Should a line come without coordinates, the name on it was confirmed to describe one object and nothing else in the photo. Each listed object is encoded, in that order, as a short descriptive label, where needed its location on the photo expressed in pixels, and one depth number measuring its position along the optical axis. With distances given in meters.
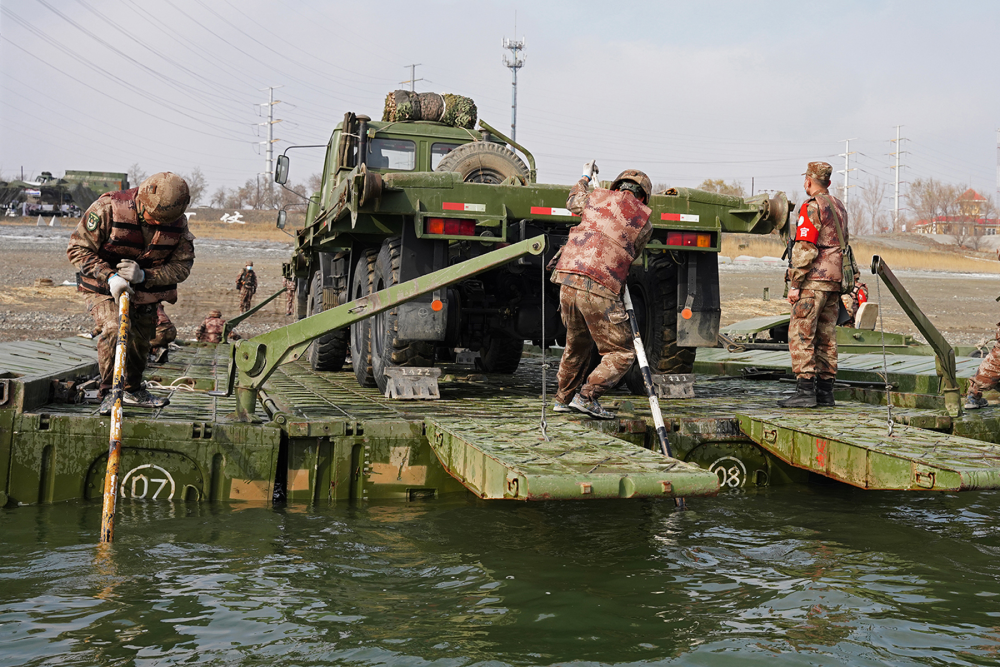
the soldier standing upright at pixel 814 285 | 6.68
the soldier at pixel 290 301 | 18.62
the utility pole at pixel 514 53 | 55.41
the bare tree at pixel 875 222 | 96.23
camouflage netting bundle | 9.79
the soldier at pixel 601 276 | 5.83
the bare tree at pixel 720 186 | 59.25
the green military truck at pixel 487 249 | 6.61
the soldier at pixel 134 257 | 5.59
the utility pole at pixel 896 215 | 90.25
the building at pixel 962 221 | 84.50
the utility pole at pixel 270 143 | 73.69
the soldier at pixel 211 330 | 14.77
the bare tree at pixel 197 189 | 65.32
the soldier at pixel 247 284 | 20.67
